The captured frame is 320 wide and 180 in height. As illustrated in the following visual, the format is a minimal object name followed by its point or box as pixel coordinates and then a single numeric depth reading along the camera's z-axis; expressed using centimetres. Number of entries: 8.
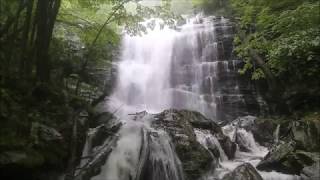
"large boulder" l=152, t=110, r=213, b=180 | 958
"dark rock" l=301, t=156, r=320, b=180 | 901
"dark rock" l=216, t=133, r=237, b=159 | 1138
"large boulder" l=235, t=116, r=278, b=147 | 1284
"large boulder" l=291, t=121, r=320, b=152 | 1021
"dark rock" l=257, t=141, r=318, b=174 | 954
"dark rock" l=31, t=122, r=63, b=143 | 755
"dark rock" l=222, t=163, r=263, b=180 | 877
